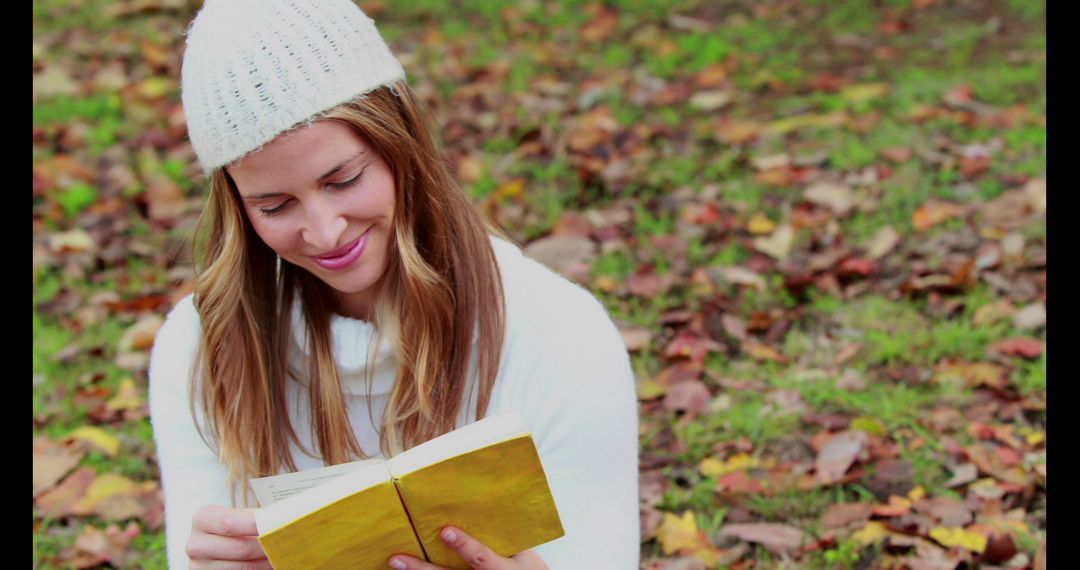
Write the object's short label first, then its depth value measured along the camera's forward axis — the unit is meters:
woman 1.62
